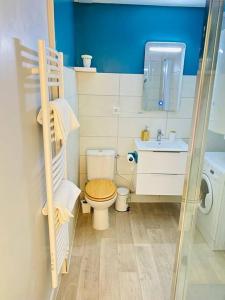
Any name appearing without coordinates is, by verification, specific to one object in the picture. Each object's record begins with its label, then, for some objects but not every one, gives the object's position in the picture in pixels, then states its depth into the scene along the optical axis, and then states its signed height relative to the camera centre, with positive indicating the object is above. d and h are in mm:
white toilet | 2404 -1060
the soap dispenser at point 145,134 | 2863 -549
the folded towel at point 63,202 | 1338 -674
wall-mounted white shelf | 2506 +185
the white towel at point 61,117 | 1249 -171
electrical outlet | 2838 -265
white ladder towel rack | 1068 -402
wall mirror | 2676 +155
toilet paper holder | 2805 -807
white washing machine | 2096 -1024
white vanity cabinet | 2555 -903
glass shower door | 1054 -436
